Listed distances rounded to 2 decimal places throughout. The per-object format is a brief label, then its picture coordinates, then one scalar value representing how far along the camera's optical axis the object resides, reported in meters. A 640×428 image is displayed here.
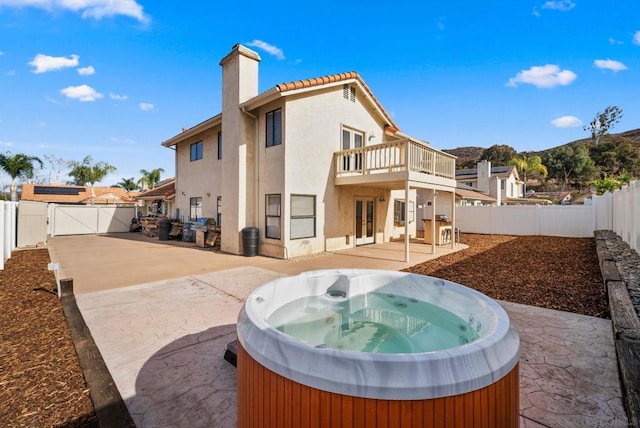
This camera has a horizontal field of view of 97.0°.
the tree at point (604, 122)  54.05
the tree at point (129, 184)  50.50
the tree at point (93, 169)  33.47
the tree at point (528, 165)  42.12
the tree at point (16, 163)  24.53
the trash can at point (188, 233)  14.30
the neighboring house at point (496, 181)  30.64
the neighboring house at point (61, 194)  30.62
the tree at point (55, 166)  37.94
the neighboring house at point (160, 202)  18.48
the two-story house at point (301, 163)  9.82
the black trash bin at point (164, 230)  14.91
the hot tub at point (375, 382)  1.50
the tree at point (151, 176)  43.38
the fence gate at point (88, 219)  17.22
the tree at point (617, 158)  42.31
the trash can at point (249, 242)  10.09
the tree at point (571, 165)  42.11
